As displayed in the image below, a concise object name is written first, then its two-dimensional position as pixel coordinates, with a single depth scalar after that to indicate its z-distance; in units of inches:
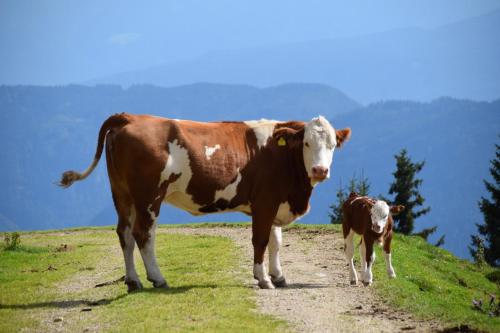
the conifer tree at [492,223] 2135.8
